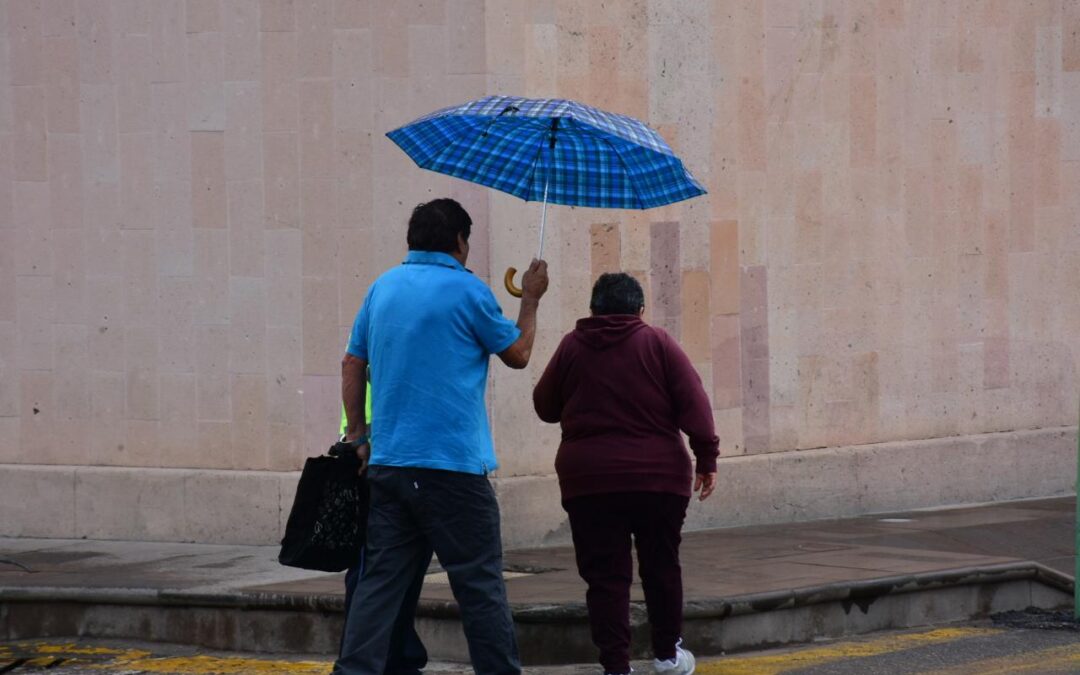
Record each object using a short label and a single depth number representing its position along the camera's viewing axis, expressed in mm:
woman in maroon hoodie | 14766
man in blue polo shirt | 13234
